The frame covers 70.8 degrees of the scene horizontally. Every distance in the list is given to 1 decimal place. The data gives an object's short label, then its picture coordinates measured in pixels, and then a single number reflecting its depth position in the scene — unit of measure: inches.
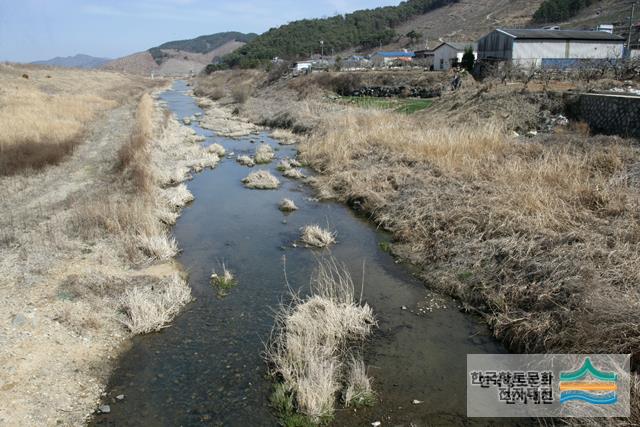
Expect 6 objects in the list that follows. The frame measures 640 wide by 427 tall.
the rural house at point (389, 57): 3033.5
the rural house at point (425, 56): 2697.3
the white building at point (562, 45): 1784.0
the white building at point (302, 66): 2827.0
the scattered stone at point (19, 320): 327.6
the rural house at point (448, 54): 2298.5
